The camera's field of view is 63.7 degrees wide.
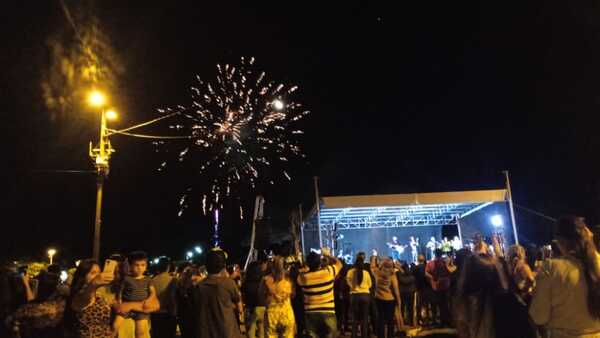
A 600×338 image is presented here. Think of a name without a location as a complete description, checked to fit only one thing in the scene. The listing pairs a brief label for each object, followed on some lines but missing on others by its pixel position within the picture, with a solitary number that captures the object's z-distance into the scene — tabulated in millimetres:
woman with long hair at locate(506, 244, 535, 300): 7465
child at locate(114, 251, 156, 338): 5938
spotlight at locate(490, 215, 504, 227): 23156
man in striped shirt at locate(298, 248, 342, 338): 7105
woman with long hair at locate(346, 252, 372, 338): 9445
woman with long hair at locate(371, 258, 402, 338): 9930
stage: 21531
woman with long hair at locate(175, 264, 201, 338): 5168
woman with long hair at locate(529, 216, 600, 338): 3387
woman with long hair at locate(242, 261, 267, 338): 8883
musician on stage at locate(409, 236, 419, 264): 29672
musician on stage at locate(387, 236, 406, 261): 29172
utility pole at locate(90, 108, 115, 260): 13152
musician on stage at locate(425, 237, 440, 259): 28969
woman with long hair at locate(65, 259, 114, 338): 4398
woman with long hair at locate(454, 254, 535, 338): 5008
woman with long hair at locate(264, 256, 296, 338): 7051
